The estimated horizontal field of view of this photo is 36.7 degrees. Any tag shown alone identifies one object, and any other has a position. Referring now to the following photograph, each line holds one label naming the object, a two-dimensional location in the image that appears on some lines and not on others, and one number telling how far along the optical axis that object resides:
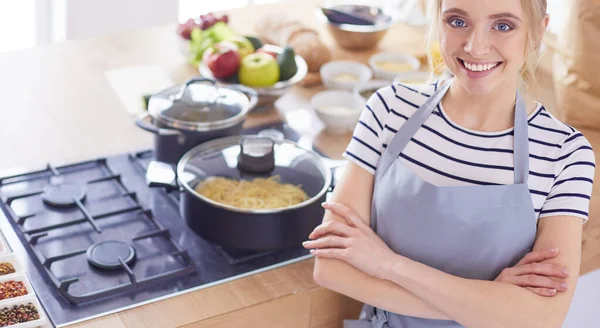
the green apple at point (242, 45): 2.47
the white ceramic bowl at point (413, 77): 2.53
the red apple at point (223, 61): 2.37
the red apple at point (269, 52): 2.46
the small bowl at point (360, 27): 2.76
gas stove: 1.74
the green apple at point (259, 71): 2.38
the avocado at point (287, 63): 2.40
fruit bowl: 2.38
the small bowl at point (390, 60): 2.59
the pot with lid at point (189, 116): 2.04
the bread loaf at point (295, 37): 2.61
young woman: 1.60
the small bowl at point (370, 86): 2.49
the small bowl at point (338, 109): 2.32
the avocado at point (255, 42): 2.55
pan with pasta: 1.83
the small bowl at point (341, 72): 2.54
